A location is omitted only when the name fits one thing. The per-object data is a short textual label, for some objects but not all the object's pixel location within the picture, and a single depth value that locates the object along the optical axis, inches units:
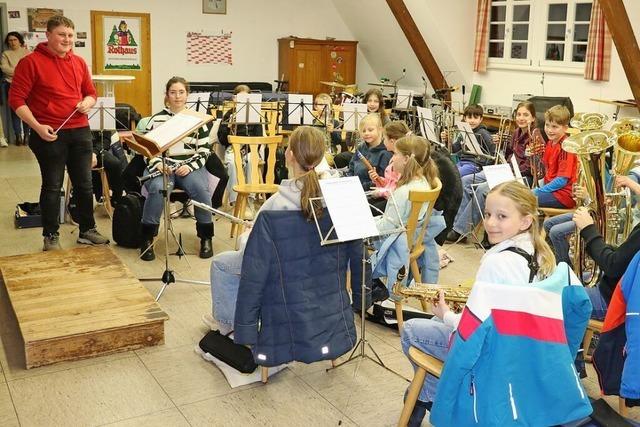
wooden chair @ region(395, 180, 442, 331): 143.9
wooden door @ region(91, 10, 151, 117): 452.8
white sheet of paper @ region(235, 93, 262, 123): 270.7
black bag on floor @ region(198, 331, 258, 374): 128.6
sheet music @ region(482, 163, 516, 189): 162.7
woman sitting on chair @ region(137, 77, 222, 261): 197.3
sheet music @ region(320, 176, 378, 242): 116.8
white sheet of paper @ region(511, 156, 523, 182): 183.4
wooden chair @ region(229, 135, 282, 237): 211.3
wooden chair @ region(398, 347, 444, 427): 97.1
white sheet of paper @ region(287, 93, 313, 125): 287.9
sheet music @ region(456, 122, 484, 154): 240.7
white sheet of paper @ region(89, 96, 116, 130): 229.5
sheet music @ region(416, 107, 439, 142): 260.7
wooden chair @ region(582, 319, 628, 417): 114.7
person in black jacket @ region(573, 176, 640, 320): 105.1
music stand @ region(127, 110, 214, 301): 162.2
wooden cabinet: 495.5
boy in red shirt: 191.8
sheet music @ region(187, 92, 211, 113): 280.1
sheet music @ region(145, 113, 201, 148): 162.9
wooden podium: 133.1
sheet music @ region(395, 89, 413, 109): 394.6
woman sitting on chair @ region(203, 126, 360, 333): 118.4
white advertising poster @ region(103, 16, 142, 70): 455.2
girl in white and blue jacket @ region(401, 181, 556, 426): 90.0
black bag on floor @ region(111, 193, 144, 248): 205.8
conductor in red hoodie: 178.9
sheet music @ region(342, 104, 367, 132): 279.3
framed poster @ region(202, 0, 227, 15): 479.8
